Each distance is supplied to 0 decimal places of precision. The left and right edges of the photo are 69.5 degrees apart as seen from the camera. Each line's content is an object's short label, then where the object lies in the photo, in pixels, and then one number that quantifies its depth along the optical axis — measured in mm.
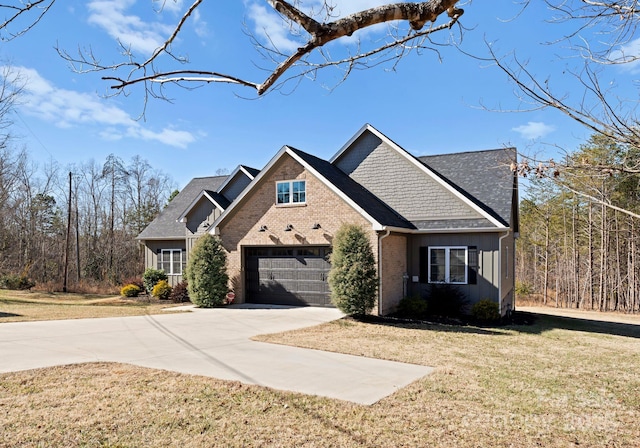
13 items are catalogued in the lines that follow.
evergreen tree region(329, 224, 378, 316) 14180
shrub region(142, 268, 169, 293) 24297
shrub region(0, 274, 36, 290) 30062
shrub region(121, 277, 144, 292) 25433
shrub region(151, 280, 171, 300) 22406
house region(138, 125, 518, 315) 16203
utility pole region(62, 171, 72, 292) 28734
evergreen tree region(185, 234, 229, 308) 17375
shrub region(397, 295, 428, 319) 16000
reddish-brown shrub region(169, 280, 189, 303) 20703
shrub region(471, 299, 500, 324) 15500
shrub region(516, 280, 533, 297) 29844
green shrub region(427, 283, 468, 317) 16397
